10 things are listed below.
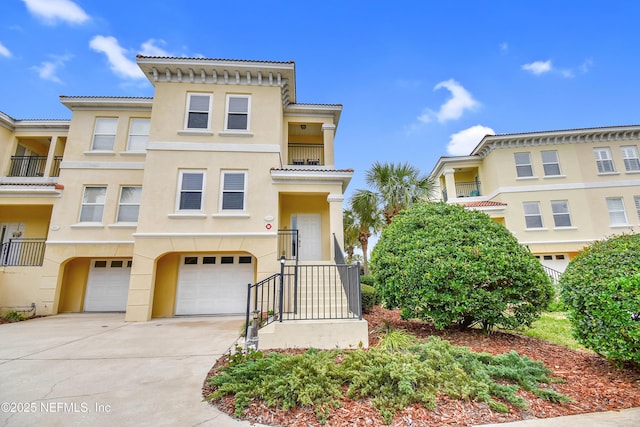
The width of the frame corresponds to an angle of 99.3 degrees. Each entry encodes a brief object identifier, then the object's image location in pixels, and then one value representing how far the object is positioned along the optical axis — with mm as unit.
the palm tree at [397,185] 14070
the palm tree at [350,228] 21494
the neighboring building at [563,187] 16016
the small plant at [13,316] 9746
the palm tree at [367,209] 14742
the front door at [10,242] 11781
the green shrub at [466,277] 5672
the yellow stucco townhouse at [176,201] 10070
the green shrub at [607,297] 3691
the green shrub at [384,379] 3242
